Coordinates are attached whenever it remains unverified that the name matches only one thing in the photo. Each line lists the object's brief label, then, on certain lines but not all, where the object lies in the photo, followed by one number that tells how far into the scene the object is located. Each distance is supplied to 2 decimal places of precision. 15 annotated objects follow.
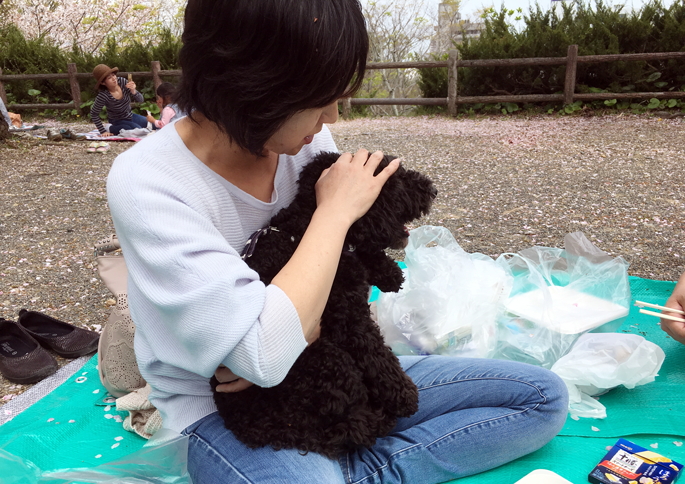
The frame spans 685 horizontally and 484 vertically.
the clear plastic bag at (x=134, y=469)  1.35
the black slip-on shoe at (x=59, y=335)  2.56
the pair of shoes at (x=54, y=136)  8.51
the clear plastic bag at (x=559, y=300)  2.27
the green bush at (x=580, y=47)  9.39
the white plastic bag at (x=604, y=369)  1.99
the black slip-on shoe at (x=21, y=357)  2.40
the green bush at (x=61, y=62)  12.48
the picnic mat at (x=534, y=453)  1.76
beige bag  1.97
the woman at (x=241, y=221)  1.10
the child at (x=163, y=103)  6.96
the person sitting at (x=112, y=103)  9.02
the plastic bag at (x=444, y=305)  2.29
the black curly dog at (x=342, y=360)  1.32
